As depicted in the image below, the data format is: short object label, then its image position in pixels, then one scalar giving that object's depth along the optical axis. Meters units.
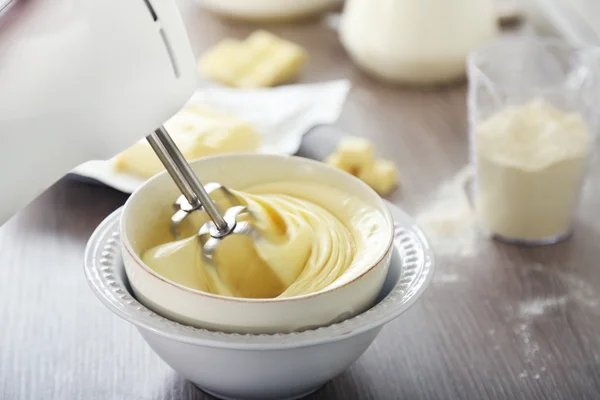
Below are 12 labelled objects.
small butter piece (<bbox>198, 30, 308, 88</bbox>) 1.19
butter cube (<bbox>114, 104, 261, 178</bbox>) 0.99
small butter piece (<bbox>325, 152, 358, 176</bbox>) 1.01
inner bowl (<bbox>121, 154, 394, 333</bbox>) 0.70
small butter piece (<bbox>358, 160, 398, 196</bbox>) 1.00
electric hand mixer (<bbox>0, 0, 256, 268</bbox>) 0.65
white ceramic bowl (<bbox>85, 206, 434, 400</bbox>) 0.70
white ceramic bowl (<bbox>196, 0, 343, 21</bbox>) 1.33
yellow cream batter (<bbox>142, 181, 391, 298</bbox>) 0.74
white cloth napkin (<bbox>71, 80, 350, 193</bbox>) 1.08
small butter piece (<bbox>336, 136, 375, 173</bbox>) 1.00
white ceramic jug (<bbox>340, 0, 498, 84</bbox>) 1.15
